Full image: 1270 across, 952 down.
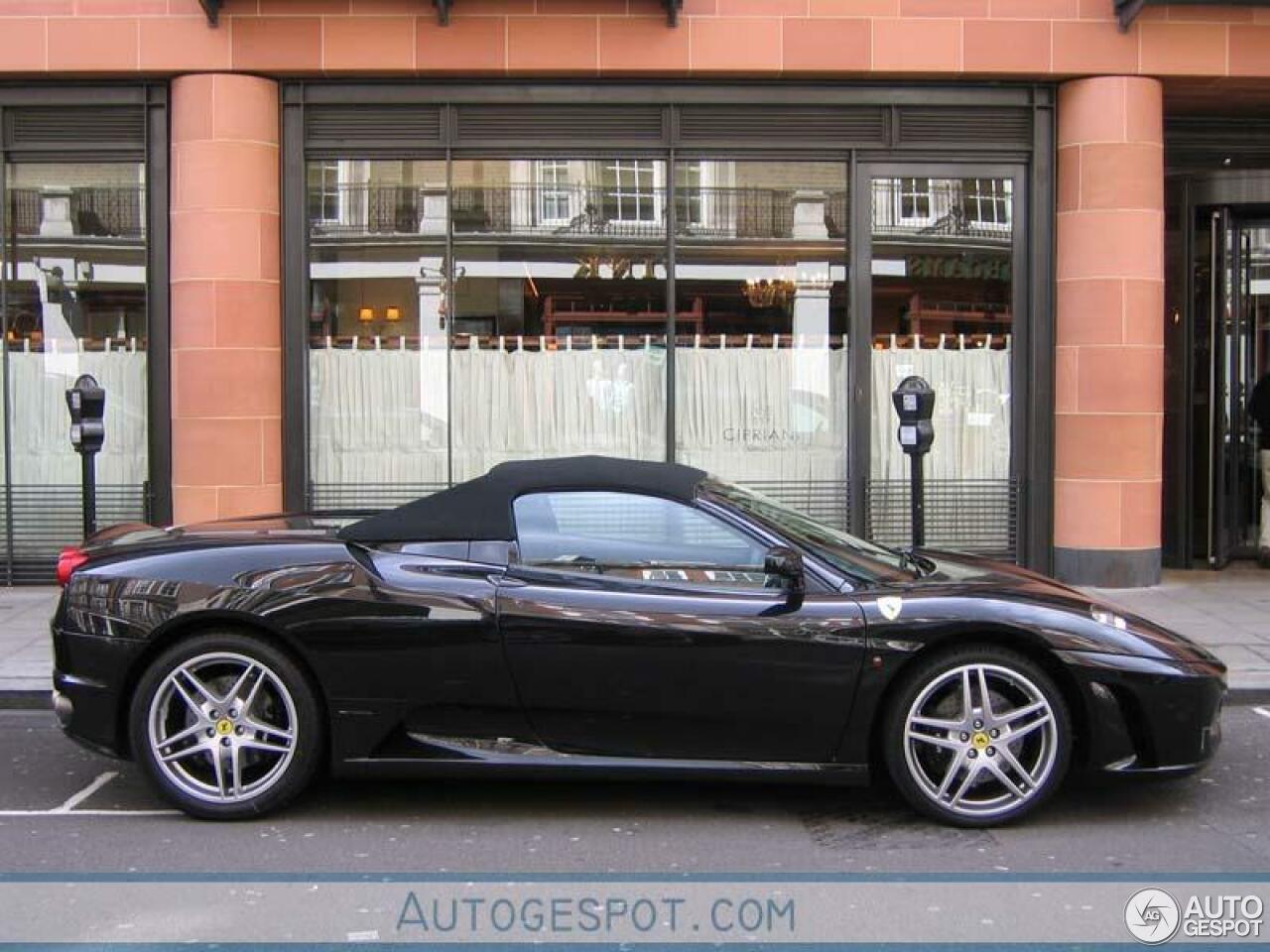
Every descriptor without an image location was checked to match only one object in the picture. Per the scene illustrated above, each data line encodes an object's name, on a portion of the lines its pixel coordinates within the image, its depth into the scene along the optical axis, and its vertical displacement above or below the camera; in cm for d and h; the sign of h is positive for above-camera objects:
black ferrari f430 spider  481 -97
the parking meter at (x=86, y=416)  834 +2
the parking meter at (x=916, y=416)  820 +1
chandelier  1087 +109
